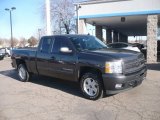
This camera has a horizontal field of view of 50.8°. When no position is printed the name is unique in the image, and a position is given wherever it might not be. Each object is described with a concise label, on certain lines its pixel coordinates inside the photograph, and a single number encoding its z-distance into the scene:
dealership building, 11.28
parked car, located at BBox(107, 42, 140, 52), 11.39
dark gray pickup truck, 4.42
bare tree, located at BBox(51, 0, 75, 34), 23.45
